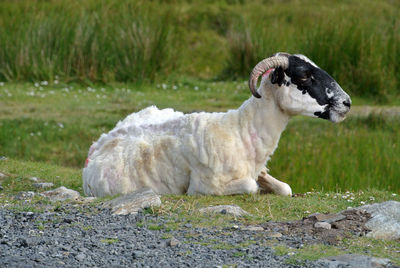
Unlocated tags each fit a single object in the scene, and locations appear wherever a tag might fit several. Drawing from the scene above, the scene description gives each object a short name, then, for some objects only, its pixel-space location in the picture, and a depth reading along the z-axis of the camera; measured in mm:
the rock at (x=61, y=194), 16830
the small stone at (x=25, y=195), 17041
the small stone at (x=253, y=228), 13656
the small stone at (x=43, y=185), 19375
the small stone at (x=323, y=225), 13766
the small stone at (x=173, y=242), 12578
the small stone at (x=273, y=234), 13242
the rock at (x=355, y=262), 11523
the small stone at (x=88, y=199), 15998
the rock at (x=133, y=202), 14924
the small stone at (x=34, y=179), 20264
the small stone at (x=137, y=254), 11898
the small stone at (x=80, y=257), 11673
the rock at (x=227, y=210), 14906
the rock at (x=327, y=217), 14141
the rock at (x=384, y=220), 13492
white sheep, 16656
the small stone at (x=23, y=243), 12336
